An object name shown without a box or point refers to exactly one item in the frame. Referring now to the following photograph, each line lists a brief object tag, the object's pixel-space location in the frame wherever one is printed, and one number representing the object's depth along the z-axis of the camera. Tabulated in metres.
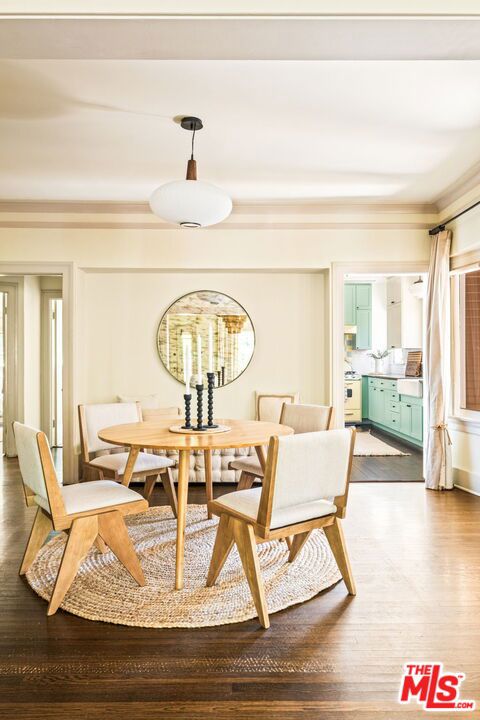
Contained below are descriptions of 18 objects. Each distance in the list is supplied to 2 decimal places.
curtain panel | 4.29
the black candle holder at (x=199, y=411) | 2.84
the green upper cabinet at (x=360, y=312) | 8.35
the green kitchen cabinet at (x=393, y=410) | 5.99
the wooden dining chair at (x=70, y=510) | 2.15
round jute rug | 2.15
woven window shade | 4.24
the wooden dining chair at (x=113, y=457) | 3.20
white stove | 7.92
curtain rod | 4.07
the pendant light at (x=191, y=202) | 2.60
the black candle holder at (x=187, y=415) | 2.88
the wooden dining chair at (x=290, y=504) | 2.00
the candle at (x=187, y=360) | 2.68
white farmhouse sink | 6.14
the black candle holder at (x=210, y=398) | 2.94
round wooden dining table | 2.40
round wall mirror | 4.79
